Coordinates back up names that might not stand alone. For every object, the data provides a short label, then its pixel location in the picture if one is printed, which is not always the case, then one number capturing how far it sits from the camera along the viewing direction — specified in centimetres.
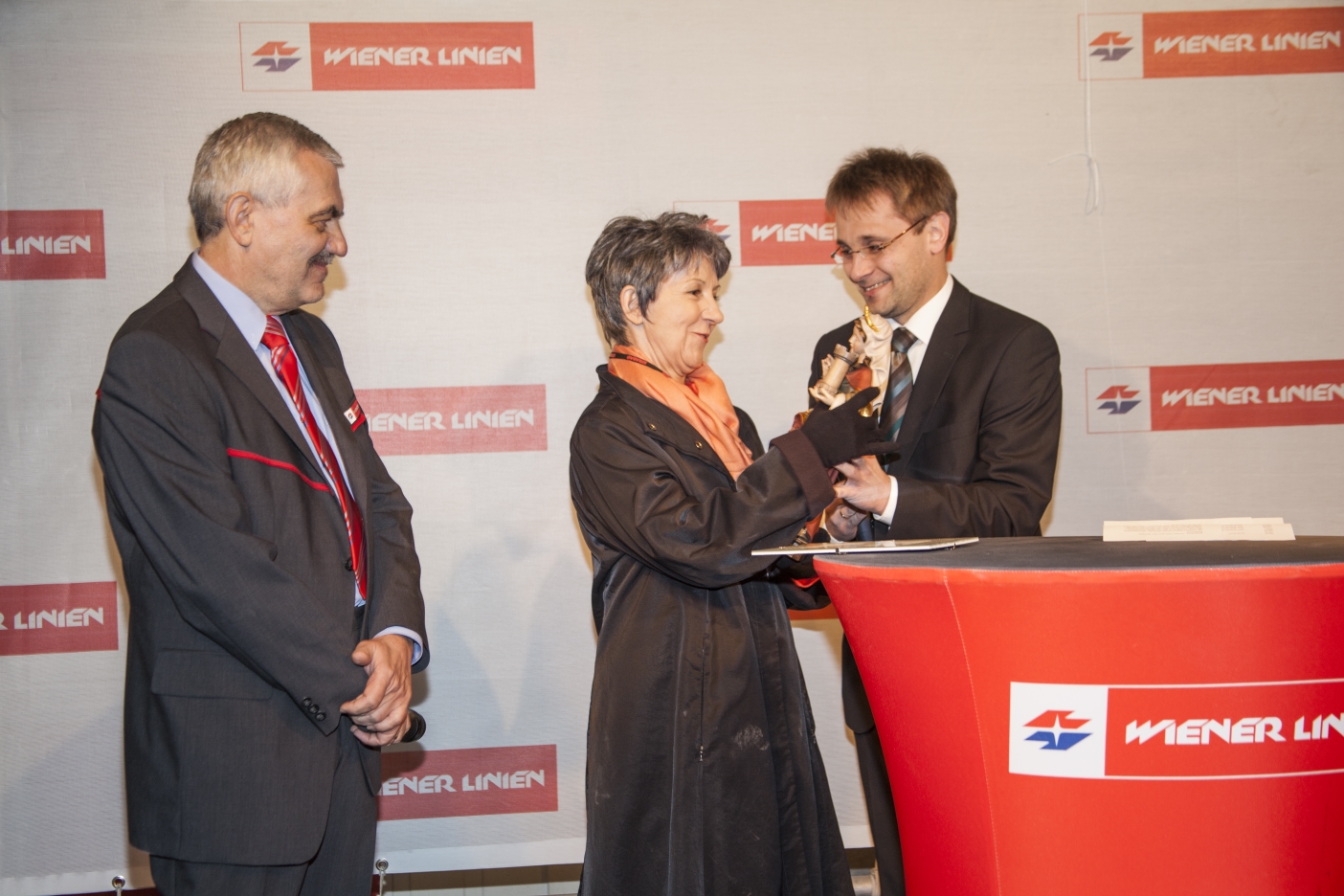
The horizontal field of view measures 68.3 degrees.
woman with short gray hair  177
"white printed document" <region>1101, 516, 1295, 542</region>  144
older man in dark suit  156
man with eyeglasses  212
